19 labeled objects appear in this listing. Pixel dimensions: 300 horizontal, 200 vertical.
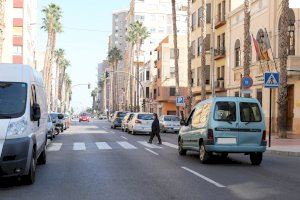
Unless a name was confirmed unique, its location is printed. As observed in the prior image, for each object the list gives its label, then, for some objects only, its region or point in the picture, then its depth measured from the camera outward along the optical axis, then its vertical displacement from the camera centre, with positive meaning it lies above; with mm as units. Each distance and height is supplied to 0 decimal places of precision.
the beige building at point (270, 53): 30719 +3663
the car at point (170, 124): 40719 -1751
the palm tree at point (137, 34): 84562 +11789
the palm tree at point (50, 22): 73712 +12004
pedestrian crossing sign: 20191 +953
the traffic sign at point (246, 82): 23172 +995
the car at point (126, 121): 38588 -1449
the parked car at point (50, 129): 24516 -1343
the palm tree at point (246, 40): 28391 +3663
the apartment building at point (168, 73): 73312 +4453
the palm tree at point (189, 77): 43934 +2308
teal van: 13891 -710
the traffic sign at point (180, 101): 43812 +164
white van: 8875 -370
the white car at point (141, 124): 33772 -1460
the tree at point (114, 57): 112375 +10406
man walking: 23891 -1222
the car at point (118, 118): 46844 -1484
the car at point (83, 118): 90500 -2856
